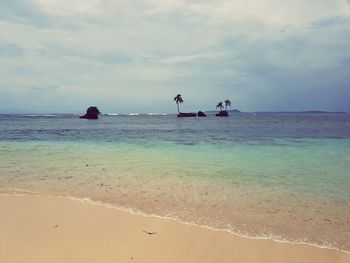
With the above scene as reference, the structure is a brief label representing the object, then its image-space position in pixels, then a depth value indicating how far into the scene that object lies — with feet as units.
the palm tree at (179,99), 437.58
